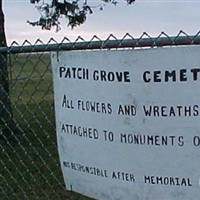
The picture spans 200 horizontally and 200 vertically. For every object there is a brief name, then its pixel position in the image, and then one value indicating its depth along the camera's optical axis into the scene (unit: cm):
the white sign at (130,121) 264
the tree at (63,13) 1177
